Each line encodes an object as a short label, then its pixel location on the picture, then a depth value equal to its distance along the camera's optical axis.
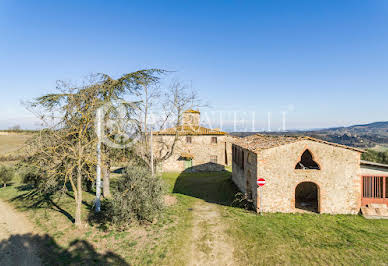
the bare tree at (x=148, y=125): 15.12
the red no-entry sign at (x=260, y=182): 11.61
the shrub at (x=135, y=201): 9.90
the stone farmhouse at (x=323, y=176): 12.00
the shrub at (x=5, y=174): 23.48
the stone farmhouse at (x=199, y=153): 27.38
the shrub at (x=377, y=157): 27.00
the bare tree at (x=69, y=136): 9.64
